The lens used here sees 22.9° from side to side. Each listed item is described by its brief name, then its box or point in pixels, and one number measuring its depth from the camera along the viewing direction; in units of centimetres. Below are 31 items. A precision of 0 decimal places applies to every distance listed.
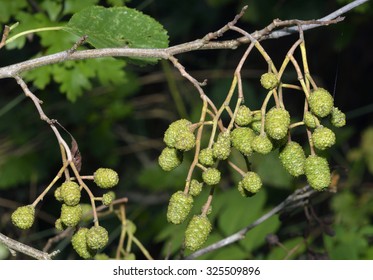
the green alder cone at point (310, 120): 48
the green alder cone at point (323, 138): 48
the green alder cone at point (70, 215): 50
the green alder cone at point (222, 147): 48
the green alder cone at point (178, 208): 49
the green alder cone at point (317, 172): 48
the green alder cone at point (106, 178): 50
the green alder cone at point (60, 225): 51
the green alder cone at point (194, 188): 51
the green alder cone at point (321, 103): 47
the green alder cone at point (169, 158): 50
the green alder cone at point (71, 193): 49
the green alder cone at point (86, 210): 66
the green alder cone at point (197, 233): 50
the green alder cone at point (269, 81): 47
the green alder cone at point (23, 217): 50
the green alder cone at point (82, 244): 51
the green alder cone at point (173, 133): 49
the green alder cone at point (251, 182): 49
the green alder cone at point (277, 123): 47
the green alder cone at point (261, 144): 48
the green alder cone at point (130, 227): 65
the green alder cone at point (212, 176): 49
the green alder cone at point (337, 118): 49
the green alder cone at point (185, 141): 48
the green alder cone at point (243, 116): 49
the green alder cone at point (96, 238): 50
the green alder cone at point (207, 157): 49
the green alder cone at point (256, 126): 50
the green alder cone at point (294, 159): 49
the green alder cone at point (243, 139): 48
